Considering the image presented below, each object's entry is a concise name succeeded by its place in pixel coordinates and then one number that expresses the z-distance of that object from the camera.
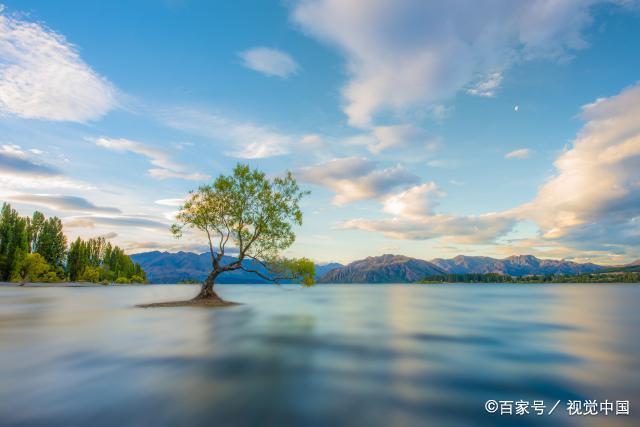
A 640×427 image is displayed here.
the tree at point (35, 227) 148.75
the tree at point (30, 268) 132.75
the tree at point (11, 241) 129.00
